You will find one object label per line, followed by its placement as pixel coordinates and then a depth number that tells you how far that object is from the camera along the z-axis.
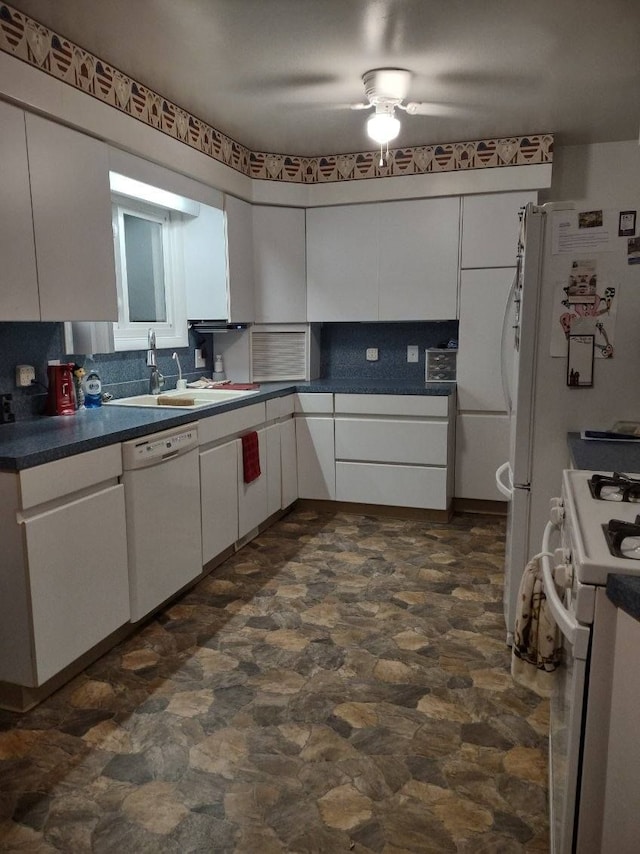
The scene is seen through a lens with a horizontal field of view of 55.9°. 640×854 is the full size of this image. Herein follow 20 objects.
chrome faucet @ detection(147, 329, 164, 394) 3.53
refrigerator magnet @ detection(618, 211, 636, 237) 2.09
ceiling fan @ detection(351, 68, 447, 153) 2.79
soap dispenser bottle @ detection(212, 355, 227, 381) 4.26
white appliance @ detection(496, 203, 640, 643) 2.17
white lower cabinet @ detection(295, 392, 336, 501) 4.16
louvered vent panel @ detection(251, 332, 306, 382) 4.39
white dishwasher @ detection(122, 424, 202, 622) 2.46
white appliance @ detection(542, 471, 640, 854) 1.07
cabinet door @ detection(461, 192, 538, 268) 3.86
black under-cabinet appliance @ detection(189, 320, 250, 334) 4.01
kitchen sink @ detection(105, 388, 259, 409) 3.23
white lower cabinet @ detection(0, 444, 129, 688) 1.94
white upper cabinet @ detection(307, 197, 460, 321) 4.04
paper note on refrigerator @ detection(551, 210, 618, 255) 2.12
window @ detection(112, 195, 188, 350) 3.41
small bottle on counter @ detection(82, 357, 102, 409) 2.98
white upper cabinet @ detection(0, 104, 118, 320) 2.20
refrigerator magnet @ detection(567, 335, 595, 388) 2.21
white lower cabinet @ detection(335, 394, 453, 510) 3.93
